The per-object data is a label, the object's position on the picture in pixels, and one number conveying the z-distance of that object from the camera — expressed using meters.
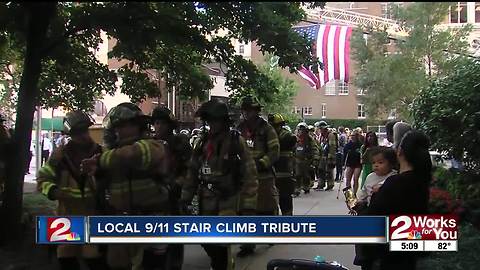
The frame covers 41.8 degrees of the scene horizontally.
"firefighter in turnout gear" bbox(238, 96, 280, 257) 5.57
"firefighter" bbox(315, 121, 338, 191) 14.31
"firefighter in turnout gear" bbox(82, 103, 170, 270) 3.63
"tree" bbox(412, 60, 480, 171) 6.04
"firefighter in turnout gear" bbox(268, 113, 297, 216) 7.35
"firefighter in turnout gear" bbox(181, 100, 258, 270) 4.24
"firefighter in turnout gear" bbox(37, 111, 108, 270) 4.01
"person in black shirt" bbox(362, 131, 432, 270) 3.32
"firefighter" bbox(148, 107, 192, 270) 3.87
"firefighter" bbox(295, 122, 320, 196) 12.34
